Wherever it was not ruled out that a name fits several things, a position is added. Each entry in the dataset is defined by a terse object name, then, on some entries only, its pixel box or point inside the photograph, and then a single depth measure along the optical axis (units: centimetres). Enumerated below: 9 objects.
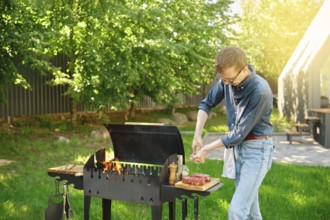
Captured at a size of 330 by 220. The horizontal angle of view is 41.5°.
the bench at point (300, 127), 1327
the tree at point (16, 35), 862
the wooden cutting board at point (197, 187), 364
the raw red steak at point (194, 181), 370
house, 1402
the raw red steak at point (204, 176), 382
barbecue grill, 398
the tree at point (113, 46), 1230
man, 351
